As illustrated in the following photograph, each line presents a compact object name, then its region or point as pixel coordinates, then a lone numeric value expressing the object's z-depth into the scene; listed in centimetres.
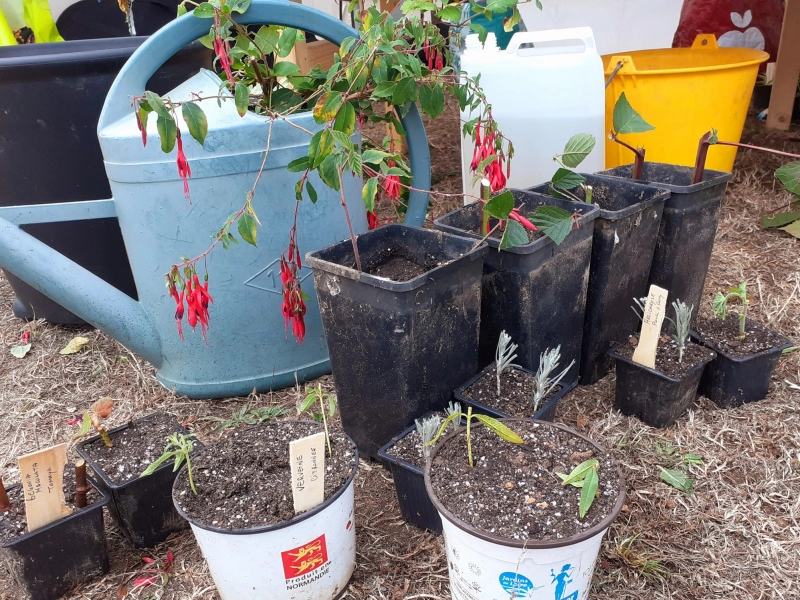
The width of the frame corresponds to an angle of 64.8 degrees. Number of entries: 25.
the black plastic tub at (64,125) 144
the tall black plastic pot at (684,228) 141
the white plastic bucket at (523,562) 78
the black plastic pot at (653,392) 126
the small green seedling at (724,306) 135
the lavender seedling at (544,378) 109
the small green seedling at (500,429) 87
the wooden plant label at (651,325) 122
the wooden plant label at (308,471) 85
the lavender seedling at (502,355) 119
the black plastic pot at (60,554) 95
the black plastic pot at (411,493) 104
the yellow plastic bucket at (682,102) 169
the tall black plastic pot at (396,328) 108
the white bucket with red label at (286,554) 86
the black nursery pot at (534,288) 122
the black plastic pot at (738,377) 130
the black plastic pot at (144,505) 104
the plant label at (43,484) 92
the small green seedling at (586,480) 81
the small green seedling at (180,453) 94
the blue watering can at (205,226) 120
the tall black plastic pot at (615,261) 133
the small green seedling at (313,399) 101
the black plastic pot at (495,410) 111
